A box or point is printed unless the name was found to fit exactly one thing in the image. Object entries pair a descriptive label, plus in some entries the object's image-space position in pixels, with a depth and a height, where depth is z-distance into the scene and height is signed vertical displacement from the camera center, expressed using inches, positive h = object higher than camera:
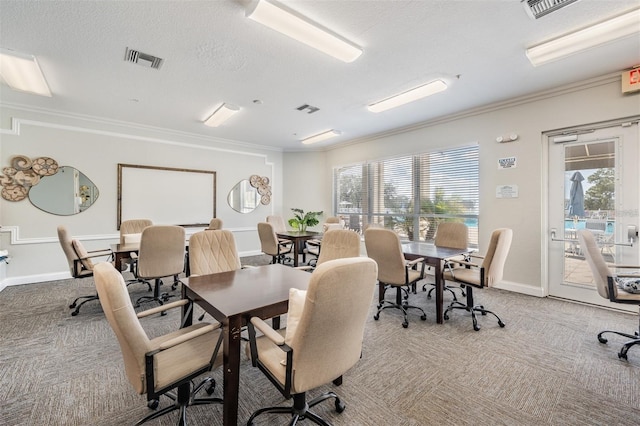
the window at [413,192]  175.8 +15.3
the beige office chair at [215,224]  196.4 -9.0
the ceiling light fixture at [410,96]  132.2 +61.8
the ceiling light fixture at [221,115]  161.0 +62.2
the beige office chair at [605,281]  88.0 -24.0
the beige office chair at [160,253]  119.5 -19.0
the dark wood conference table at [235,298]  53.7 -20.3
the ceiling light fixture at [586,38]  86.7 +60.4
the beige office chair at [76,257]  120.1 -20.4
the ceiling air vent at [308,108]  163.8 +64.3
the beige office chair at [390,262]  110.3 -21.3
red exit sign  114.3 +56.3
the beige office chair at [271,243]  185.4 -22.1
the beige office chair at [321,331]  44.9 -22.0
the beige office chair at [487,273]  105.7 -26.0
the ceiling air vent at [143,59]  106.2 +62.7
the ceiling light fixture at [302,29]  80.0 +60.1
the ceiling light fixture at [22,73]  104.9 +60.5
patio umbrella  134.9 +7.8
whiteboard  197.9 +13.6
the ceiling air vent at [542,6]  79.7 +62.1
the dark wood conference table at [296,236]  186.5 -17.7
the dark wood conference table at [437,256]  112.9 -19.4
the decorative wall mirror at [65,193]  168.9 +12.4
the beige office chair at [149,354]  45.9 -28.0
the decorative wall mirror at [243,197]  252.7 +13.7
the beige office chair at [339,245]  101.4 -12.9
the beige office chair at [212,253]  95.3 -15.2
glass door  122.0 +5.5
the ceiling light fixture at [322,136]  217.9 +64.1
